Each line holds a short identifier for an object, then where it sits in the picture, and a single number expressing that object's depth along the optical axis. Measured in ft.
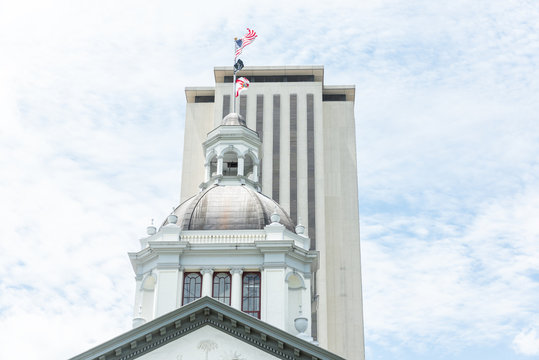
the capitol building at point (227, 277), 100.89
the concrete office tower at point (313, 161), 295.89
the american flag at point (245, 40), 199.31
